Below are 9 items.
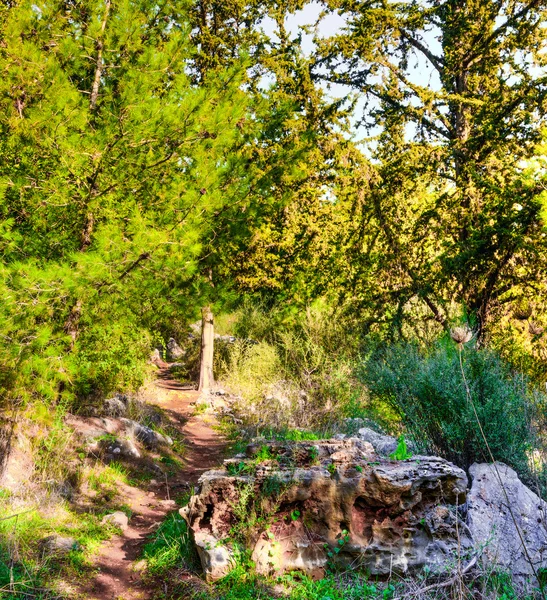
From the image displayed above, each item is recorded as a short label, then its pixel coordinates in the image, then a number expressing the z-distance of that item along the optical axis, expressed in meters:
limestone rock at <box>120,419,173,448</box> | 6.92
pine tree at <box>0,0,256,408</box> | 4.47
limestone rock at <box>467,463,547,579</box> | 3.47
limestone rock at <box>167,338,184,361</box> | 14.82
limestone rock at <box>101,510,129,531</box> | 4.79
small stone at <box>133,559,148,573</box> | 4.05
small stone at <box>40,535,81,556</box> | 3.93
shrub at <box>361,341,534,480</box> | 4.54
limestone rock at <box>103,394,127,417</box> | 7.11
